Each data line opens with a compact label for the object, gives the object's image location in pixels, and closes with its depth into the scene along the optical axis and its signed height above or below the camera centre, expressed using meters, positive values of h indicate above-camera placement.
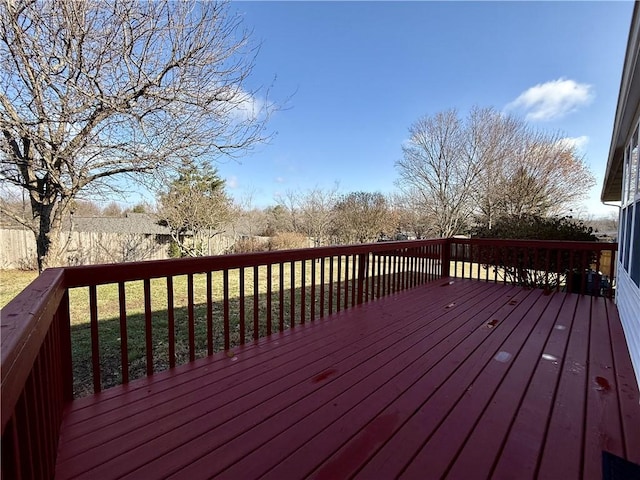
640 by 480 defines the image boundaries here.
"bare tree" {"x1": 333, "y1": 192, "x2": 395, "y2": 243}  13.86 +0.20
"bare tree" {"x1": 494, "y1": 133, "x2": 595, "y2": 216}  12.37 +2.10
